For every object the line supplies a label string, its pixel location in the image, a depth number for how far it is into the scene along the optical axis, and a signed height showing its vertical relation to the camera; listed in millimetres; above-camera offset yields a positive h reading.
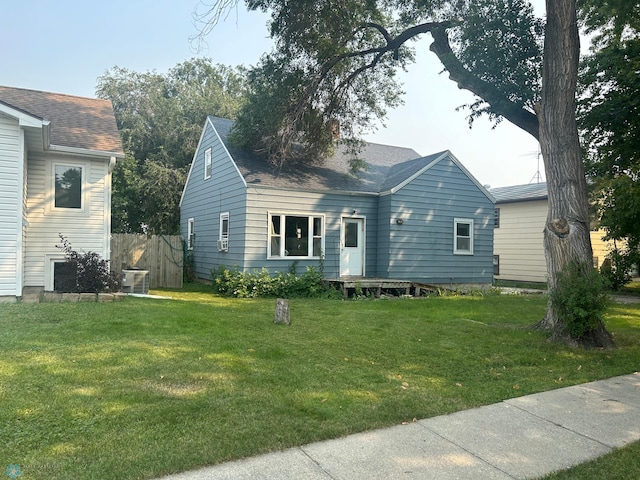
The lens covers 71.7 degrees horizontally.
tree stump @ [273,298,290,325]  7900 -1193
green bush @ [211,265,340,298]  12477 -1112
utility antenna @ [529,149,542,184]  28328 +4607
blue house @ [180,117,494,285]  13438 +941
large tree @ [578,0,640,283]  11672 +3744
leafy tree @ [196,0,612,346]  7141 +3879
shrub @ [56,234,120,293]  9805 -701
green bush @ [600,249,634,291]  17078 -816
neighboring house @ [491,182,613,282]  20141 +494
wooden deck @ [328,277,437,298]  12914 -1223
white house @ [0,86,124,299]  10820 +1318
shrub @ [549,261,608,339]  6332 -734
